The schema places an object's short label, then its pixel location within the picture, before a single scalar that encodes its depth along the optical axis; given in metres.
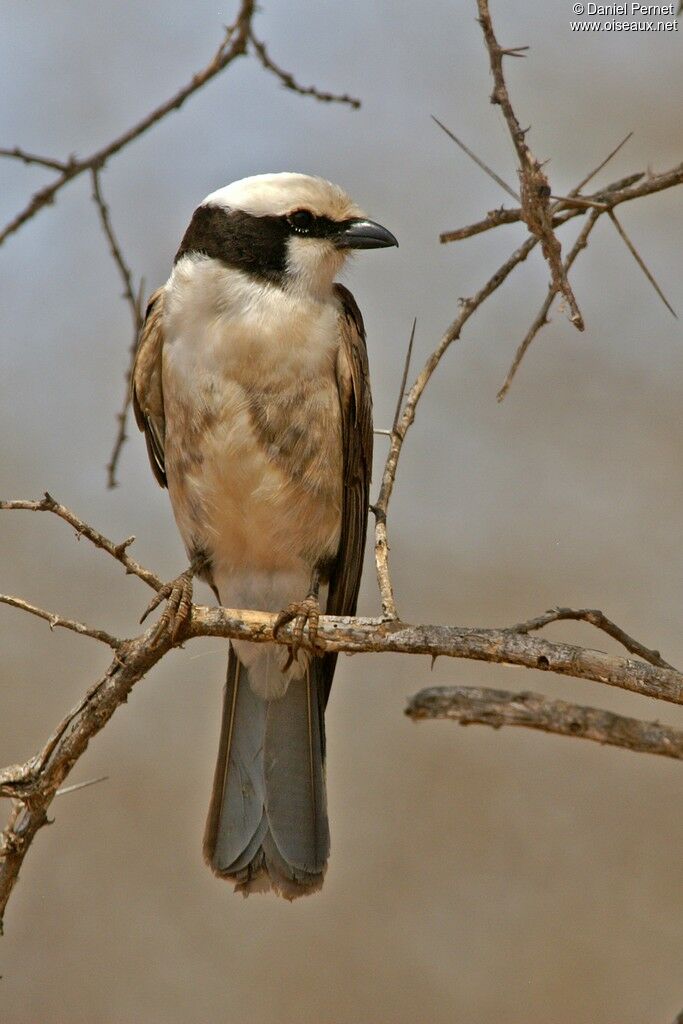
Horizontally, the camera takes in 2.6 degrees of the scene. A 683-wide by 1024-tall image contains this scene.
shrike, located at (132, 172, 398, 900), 3.55
